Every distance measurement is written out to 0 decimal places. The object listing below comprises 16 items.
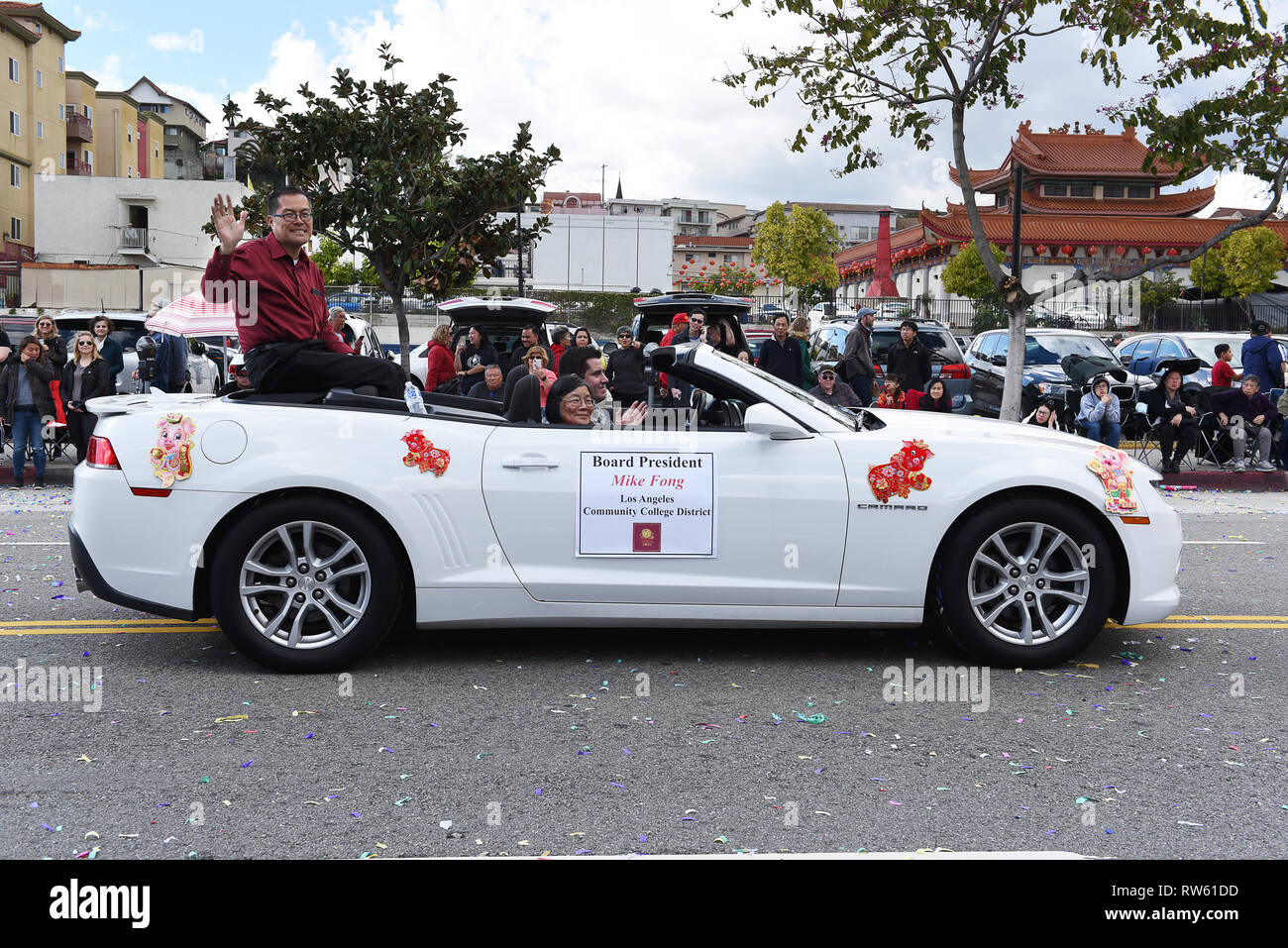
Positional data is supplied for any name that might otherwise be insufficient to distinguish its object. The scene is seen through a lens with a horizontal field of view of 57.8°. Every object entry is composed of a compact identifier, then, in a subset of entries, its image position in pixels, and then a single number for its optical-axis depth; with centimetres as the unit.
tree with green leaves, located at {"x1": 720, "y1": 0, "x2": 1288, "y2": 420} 1369
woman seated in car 546
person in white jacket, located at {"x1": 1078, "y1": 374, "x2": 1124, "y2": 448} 1434
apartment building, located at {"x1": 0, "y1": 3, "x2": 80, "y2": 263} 5866
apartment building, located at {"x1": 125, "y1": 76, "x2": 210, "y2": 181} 9819
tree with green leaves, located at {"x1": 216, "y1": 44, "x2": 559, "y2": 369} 1788
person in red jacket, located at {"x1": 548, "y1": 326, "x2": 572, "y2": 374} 1617
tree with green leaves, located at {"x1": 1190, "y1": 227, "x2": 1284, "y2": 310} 5488
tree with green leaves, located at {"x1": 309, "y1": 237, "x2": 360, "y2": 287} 5997
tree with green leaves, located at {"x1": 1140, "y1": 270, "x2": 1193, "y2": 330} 5234
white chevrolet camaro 496
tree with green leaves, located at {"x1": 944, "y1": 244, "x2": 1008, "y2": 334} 5436
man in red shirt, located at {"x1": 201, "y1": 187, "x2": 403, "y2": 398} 532
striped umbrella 1237
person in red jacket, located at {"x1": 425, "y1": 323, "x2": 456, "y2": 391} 1434
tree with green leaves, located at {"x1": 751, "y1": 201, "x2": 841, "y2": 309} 7494
